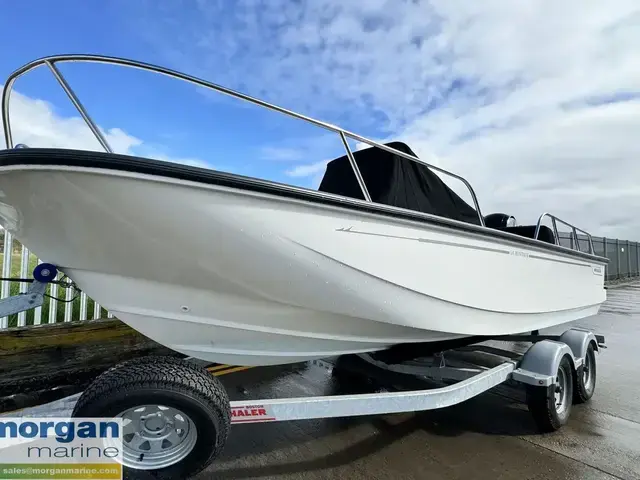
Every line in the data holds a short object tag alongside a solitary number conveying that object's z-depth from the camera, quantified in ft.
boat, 5.91
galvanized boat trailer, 6.10
